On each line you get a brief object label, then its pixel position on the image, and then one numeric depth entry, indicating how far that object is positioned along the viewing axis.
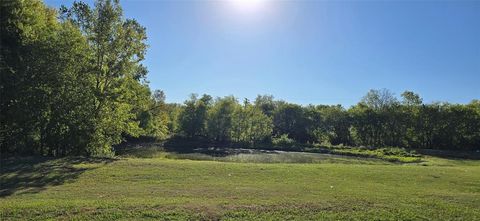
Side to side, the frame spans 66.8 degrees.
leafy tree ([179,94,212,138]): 96.75
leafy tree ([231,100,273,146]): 95.31
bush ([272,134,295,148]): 88.67
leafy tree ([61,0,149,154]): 26.28
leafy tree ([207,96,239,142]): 92.81
